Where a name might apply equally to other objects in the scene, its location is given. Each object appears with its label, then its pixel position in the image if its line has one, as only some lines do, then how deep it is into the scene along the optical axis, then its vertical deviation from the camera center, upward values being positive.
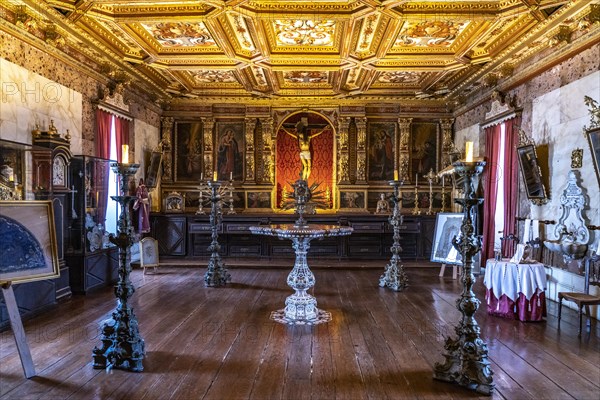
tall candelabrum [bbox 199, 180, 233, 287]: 8.38 -1.50
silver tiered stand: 5.88 -1.20
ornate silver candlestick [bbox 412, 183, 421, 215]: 12.11 -0.53
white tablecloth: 5.96 -1.27
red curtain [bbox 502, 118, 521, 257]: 8.55 +0.17
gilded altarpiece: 13.00 +1.01
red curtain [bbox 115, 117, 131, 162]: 9.64 +1.20
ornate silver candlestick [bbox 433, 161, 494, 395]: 3.82 -1.36
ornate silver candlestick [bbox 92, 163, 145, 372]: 4.20 -1.41
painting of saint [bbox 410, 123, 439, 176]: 12.77 +1.17
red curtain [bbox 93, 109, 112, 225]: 8.30 +0.38
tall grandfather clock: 6.45 +0.06
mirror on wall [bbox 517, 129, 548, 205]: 7.47 +0.29
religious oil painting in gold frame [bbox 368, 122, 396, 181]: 12.83 +1.09
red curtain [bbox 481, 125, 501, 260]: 9.52 +0.00
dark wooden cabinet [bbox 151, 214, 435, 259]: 11.52 -1.43
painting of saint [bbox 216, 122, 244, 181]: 12.95 +1.12
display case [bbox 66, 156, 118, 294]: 7.54 -0.81
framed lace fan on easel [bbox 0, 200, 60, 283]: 4.36 -0.61
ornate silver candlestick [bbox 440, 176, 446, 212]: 12.44 -0.21
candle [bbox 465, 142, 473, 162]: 3.77 +0.32
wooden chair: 5.42 -1.38
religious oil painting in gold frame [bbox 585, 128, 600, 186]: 5.87 +0.60
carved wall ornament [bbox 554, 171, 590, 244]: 6.35 -0.37
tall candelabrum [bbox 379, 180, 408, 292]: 8.05 -1.52
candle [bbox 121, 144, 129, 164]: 4.15 +0.29
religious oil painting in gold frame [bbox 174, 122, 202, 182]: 12.84 +1.01
